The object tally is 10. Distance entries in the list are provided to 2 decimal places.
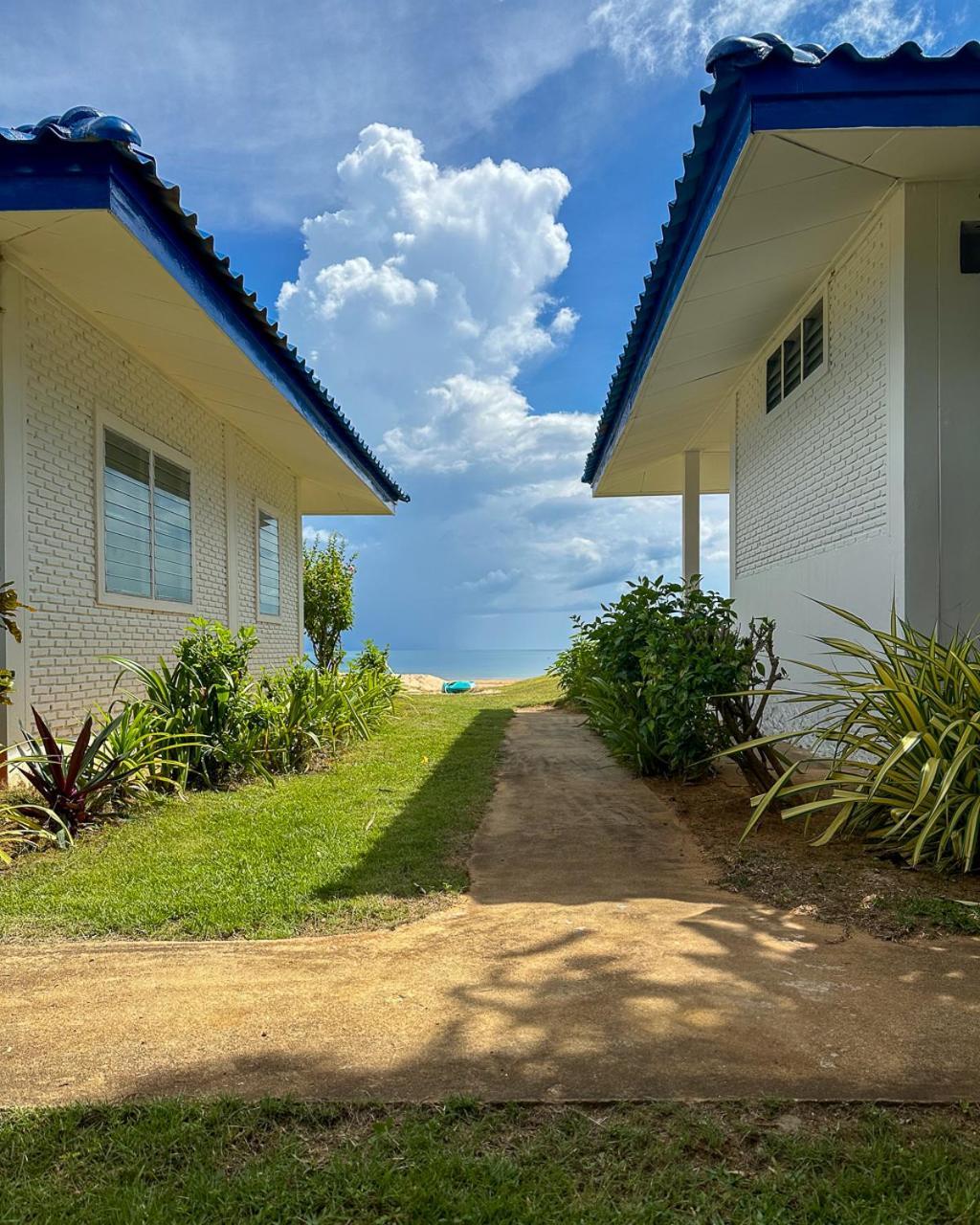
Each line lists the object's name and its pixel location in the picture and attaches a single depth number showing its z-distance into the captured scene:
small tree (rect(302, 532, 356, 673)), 16.52
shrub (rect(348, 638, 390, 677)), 11.83
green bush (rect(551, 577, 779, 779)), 5.33
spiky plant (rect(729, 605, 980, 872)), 3.52
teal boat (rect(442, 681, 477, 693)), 19.69
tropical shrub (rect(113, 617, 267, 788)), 6.01
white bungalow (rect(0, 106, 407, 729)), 4.74
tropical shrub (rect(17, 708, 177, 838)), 4.74
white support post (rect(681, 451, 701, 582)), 12.37
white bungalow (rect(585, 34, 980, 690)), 4.11
